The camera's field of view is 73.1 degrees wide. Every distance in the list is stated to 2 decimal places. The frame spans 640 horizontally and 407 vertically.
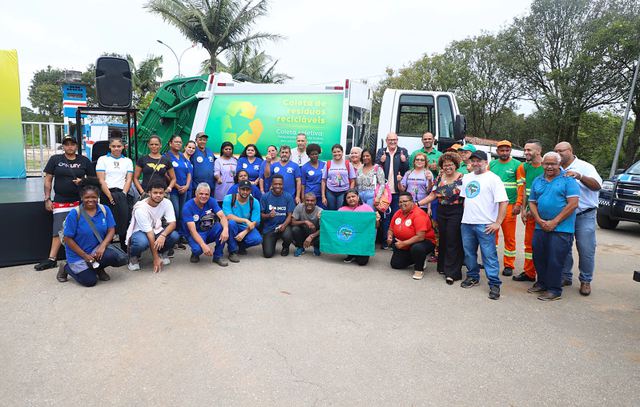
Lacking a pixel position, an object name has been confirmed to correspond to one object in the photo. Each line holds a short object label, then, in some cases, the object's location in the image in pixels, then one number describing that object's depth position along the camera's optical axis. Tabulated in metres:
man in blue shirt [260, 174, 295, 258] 6.39
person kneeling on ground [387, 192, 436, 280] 5.64
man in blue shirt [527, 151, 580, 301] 4.77
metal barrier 9.81
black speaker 6.94
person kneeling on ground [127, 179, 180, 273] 5.43
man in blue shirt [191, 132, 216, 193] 6.79
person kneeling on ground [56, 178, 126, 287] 4.79
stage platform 5.41
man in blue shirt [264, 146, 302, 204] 6.80
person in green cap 5.98
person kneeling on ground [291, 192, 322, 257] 6.38
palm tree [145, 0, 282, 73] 18.62
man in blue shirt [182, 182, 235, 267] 5.77
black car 9.05
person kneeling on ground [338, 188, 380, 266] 6.11
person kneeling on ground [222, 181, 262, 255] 6.17
